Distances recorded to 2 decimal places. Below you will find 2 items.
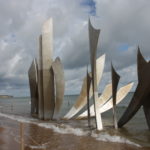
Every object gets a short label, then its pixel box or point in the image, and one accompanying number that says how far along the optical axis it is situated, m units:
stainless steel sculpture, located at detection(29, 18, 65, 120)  14.55
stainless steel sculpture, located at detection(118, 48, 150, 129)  8.46
